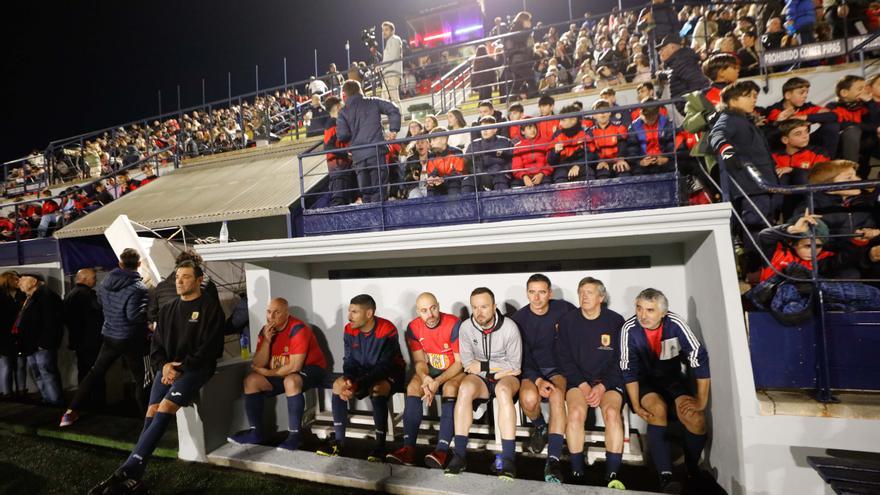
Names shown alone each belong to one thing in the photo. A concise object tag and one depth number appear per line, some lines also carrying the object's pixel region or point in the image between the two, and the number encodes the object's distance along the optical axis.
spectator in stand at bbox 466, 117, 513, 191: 5.29
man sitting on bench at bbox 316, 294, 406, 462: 4.45
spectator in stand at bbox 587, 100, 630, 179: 4.69
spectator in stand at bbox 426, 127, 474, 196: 5.28
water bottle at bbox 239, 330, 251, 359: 6.39
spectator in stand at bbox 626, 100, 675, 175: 4.52
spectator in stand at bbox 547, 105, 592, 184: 4.87
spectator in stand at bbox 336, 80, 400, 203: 5.60
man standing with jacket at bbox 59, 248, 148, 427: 5.44
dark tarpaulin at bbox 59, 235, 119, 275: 8.83
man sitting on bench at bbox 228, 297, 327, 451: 4.59
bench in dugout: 4.17
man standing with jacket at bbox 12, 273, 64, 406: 6.49
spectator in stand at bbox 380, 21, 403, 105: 10.12
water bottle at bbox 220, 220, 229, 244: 7.13
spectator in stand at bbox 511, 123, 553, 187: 5.00
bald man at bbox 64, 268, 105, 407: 6.45
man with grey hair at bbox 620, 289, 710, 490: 3.48
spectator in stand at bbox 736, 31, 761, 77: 6.36
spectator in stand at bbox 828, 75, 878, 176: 4.25
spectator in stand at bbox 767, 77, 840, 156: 4.20
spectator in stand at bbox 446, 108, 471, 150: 6.04
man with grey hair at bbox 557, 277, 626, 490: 3.61
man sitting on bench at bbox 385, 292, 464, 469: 4.04
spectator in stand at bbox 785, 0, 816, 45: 6.13
